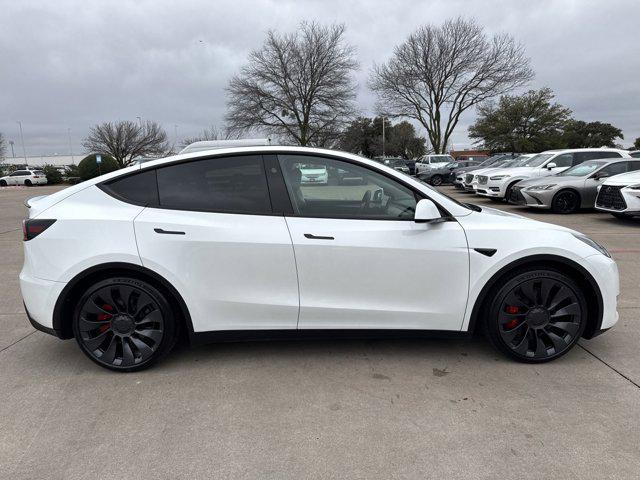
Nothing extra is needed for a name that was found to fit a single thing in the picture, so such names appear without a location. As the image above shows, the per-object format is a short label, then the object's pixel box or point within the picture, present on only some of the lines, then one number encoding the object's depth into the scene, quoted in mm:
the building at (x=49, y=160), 110562
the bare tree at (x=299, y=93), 36062
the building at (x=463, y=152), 81150
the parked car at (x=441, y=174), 26109
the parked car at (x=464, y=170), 20906
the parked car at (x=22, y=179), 42781
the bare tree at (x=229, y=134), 37344
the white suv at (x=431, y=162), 26695
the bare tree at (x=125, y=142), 59344
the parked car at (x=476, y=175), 16823
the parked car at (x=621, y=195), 9602
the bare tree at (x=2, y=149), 62575
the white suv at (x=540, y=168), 14547
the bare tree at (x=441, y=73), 35281
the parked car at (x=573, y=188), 12094
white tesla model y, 3139
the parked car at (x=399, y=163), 32091
